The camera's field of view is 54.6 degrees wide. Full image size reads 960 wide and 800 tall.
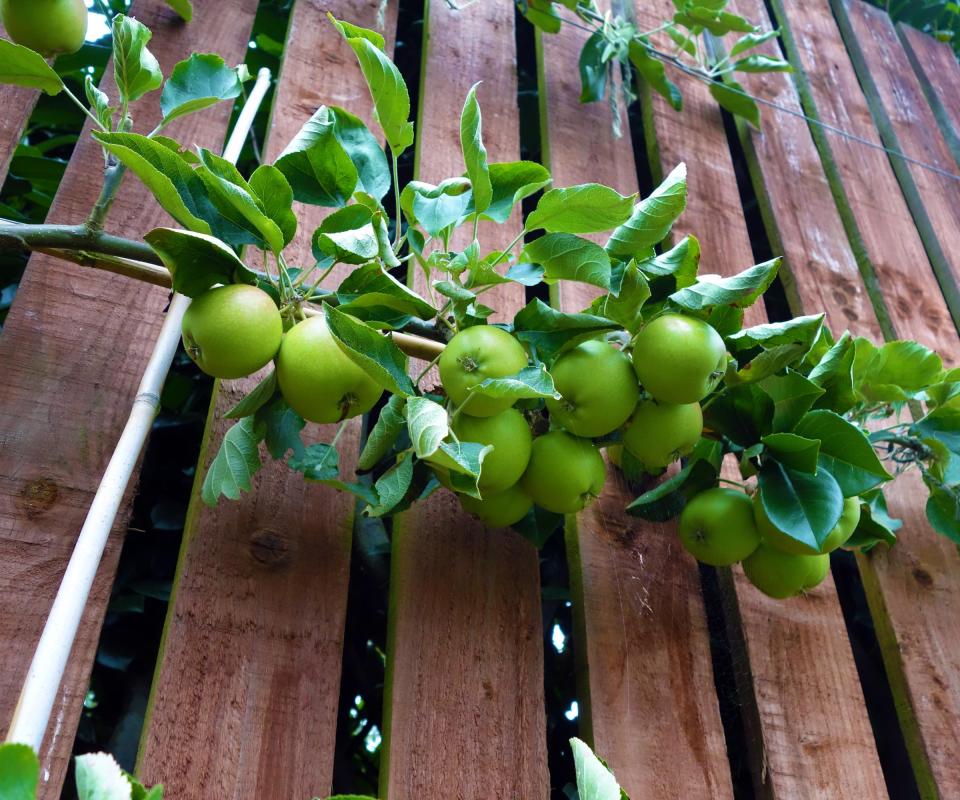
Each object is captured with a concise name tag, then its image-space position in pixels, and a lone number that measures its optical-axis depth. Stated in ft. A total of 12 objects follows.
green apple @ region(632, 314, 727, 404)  3.14
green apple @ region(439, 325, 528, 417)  3.02
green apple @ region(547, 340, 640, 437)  3.25
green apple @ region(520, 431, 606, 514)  3.34
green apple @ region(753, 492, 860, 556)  3.39
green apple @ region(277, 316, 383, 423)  2.94
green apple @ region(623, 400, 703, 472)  3.40
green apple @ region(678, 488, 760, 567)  3.57
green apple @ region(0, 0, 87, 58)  3.47
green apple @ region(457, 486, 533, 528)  3.48
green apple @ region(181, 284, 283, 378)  2.86
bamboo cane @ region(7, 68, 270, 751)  2.35
